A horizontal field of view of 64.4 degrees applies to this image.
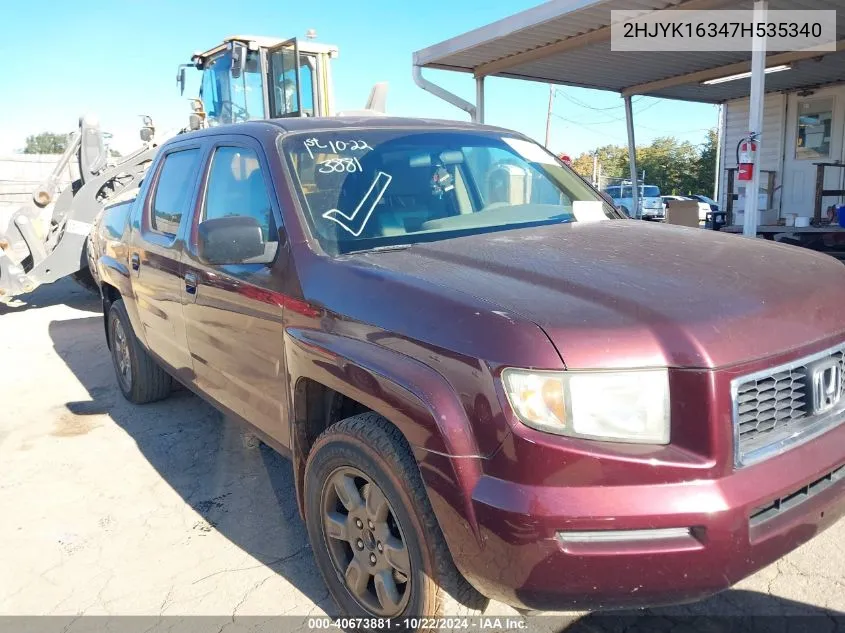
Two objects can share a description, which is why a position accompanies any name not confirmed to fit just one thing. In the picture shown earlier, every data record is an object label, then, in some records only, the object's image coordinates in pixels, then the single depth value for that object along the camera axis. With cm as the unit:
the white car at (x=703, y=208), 1926
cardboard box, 1088
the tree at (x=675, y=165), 4153
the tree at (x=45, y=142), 7166
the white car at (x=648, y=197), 2515
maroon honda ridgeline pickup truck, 178
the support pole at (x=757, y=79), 643
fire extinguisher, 675
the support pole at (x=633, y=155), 1216
